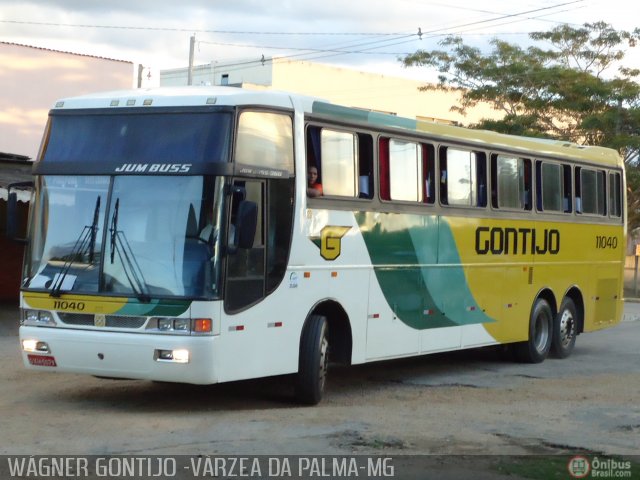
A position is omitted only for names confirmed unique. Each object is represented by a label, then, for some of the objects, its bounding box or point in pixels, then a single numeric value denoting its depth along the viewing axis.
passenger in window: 11.84
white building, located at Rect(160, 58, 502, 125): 49.34
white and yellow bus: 10.63
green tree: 34.75
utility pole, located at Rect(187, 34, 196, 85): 40.44
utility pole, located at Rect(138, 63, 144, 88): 41.22
